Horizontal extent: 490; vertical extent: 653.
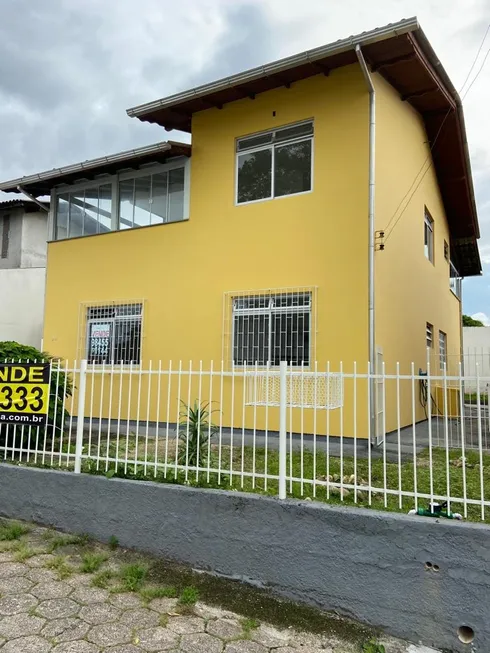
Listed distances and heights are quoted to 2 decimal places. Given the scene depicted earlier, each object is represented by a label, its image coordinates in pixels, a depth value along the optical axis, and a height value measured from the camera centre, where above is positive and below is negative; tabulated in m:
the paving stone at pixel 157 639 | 2.78 -1.62
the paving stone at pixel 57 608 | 3.08 -1.60
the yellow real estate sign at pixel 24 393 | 5.02 -0.32
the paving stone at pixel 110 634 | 2.82 -1.62
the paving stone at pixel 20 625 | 2.88 -1.61
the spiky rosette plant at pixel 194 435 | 4.39 -0.66
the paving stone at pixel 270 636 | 2.87 -1.65
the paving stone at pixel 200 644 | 2.77 -1.63
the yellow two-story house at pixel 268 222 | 7.32 +2.56
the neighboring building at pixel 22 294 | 12.48 +1.81
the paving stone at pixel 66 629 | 2.85 -1.61
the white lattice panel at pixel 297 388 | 4.04 -0.25
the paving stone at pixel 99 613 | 3.03 -1.61
